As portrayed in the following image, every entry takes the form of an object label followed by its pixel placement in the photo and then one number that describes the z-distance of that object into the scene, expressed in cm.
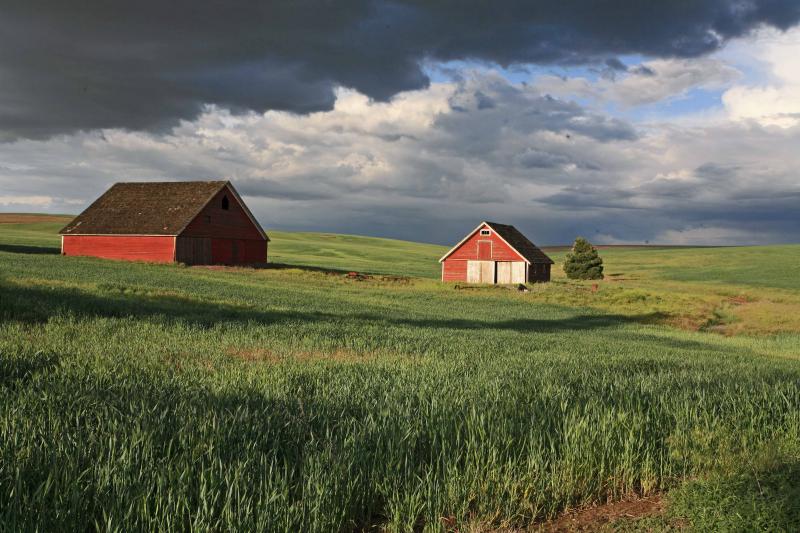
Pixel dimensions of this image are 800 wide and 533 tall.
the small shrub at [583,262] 8044
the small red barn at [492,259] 6525
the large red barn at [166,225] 5359
